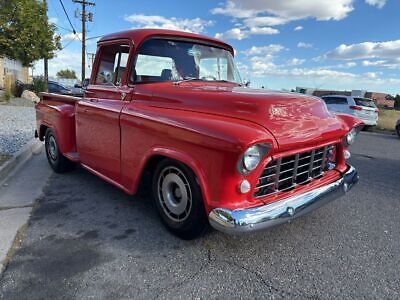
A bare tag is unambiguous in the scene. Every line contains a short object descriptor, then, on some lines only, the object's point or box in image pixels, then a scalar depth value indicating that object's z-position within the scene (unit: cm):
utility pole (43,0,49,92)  2789
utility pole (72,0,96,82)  2872
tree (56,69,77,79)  9761
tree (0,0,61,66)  1611
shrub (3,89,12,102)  1731
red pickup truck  253
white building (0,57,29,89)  3157
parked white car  1372
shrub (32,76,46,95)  2361
